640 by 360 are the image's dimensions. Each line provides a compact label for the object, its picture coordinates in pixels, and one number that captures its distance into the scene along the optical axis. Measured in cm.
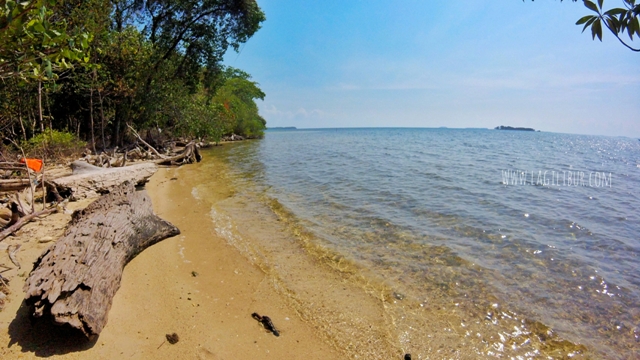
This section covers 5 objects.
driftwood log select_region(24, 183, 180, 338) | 299
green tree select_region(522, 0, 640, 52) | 128
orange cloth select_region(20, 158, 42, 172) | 769
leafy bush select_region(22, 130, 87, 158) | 1155
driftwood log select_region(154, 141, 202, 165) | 1624
